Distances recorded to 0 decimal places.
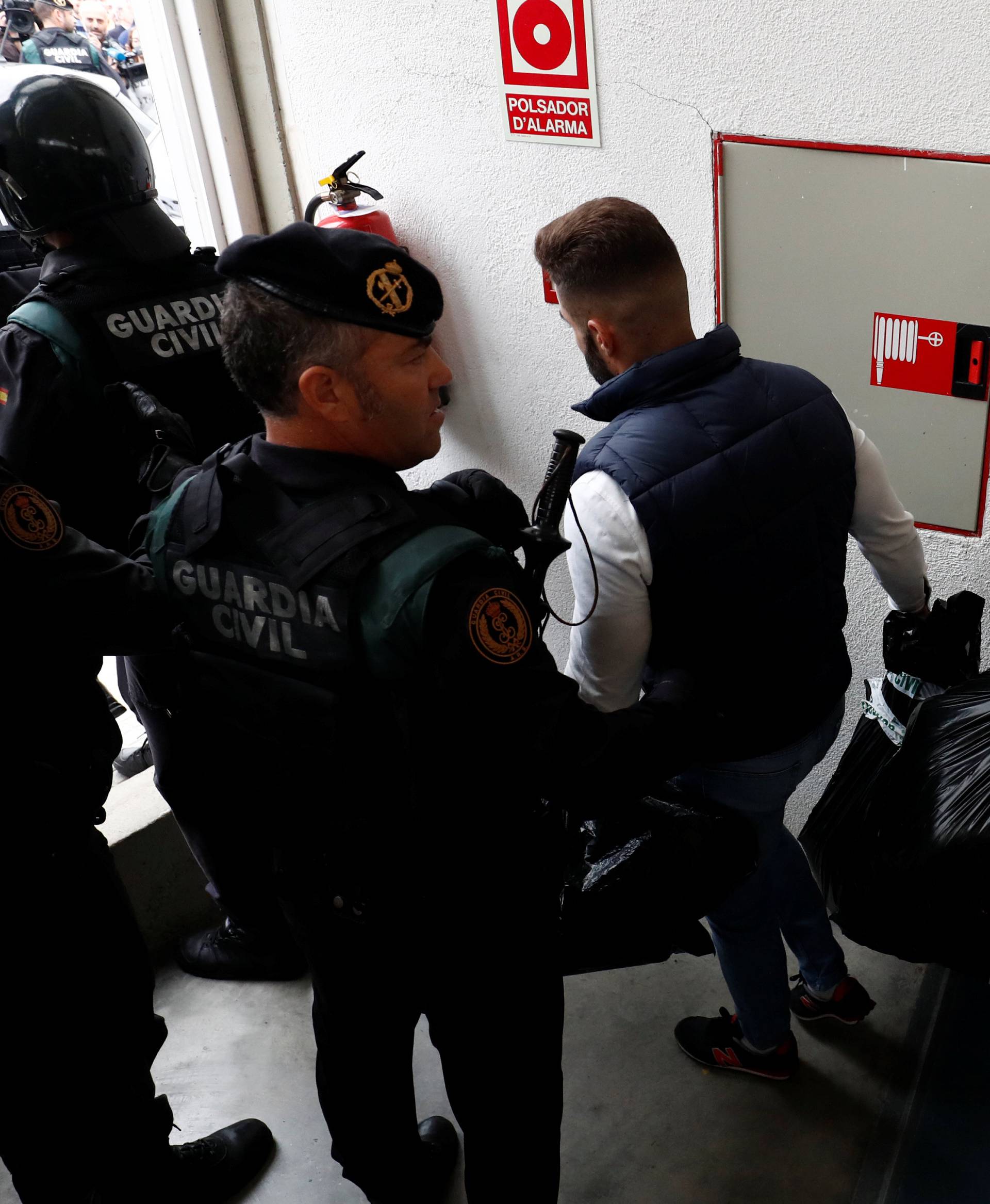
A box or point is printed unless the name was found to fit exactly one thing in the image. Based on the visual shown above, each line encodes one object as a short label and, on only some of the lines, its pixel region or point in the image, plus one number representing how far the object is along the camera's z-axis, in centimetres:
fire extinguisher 249
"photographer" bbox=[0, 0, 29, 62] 378
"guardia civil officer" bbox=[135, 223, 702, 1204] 128
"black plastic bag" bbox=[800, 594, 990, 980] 156
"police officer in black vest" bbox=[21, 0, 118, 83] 381
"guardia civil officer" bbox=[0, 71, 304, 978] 185
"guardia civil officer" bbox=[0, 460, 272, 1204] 151
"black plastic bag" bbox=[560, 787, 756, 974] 157
